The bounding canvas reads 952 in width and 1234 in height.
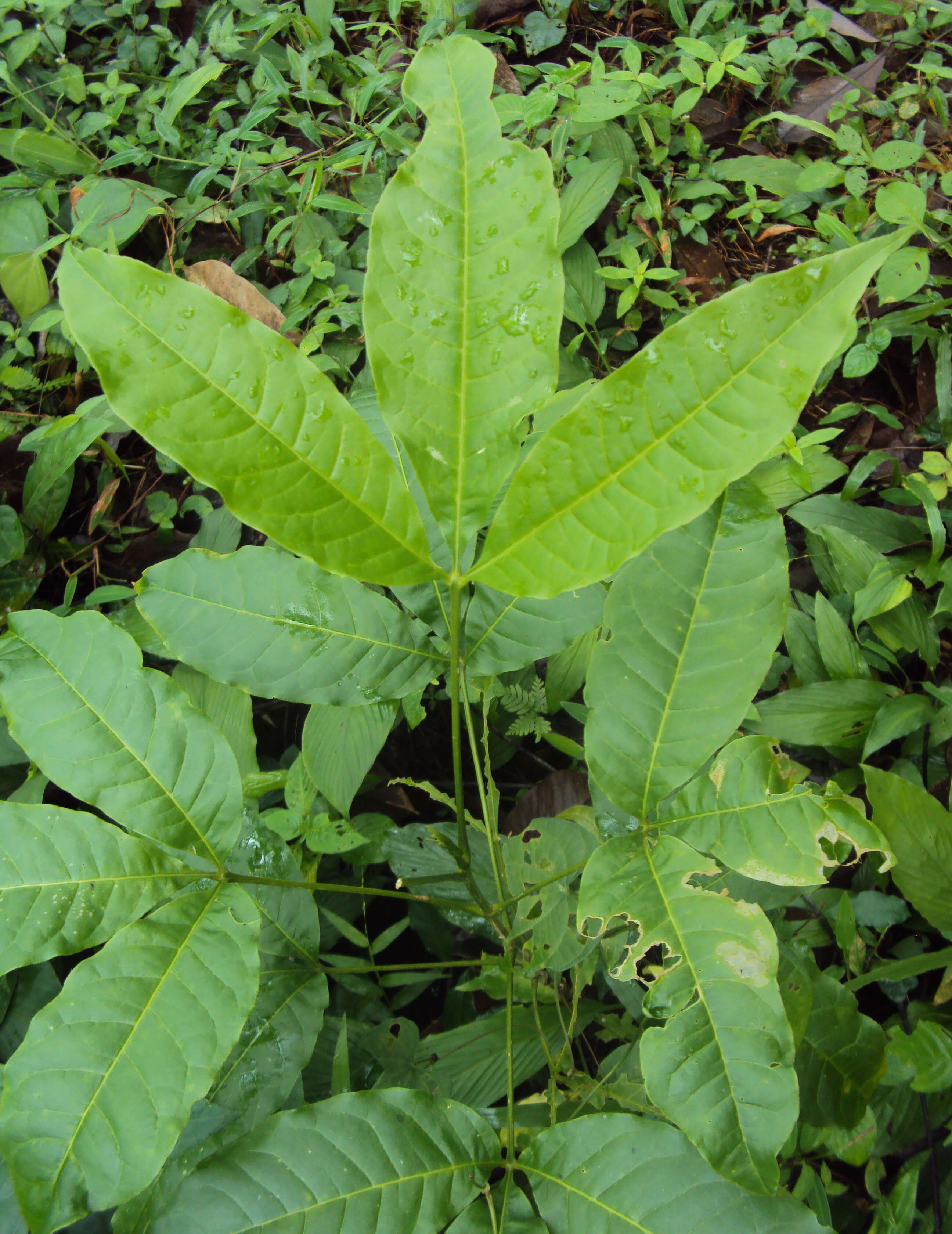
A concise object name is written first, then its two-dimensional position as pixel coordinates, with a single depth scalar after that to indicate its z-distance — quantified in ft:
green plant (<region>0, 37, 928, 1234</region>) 1.93
